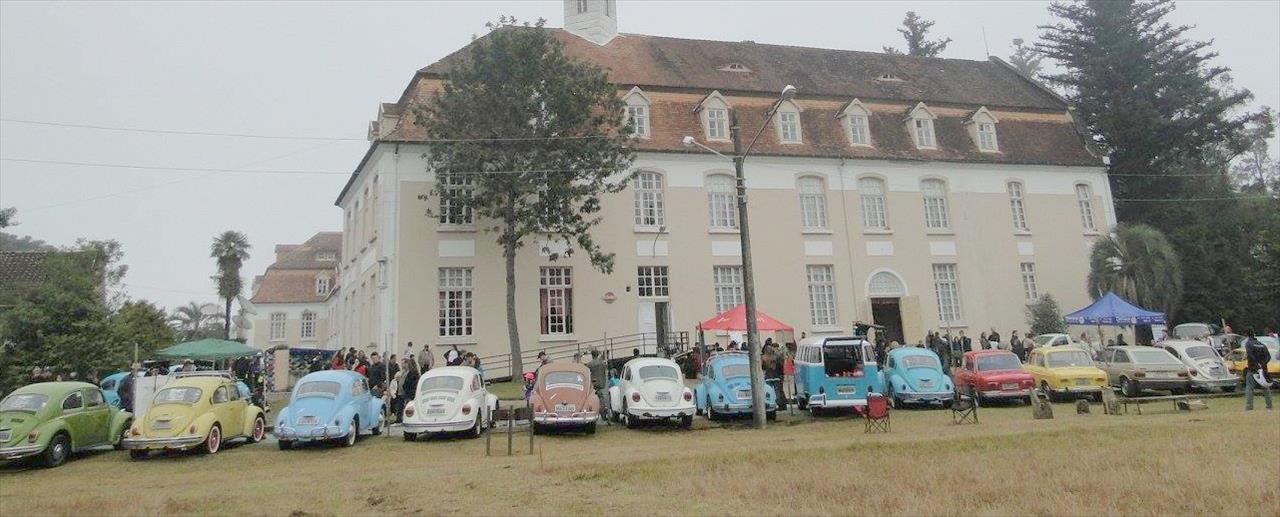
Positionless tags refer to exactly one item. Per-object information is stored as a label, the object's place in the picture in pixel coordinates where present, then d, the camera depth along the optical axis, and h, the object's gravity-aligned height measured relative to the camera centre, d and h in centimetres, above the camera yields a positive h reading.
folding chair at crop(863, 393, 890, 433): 1473 -81
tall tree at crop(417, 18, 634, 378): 2428 +812
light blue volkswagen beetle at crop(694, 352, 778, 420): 1781 -30
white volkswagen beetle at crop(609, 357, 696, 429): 1658 -30
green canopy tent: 2041 +145
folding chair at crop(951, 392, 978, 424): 1548 -107
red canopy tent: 2362 +166
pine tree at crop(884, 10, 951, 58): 5294 +2274
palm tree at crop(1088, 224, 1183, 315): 2991 +347
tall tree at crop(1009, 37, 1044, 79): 6712 +2634
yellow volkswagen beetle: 1405 -27
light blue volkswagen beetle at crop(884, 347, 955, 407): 1898 -34
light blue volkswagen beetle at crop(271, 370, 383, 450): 1486 -27
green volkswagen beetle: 1324 -21
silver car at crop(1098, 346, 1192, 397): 1920 -45
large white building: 2780 +658
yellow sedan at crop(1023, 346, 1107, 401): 1938 -38
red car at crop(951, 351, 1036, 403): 1950 -38
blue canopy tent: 2606 +141
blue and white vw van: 1806 -9
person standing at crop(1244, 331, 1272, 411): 1566 -31
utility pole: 1670 +138
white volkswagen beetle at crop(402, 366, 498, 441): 1554 -28
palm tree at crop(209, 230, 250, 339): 5409 +1022
